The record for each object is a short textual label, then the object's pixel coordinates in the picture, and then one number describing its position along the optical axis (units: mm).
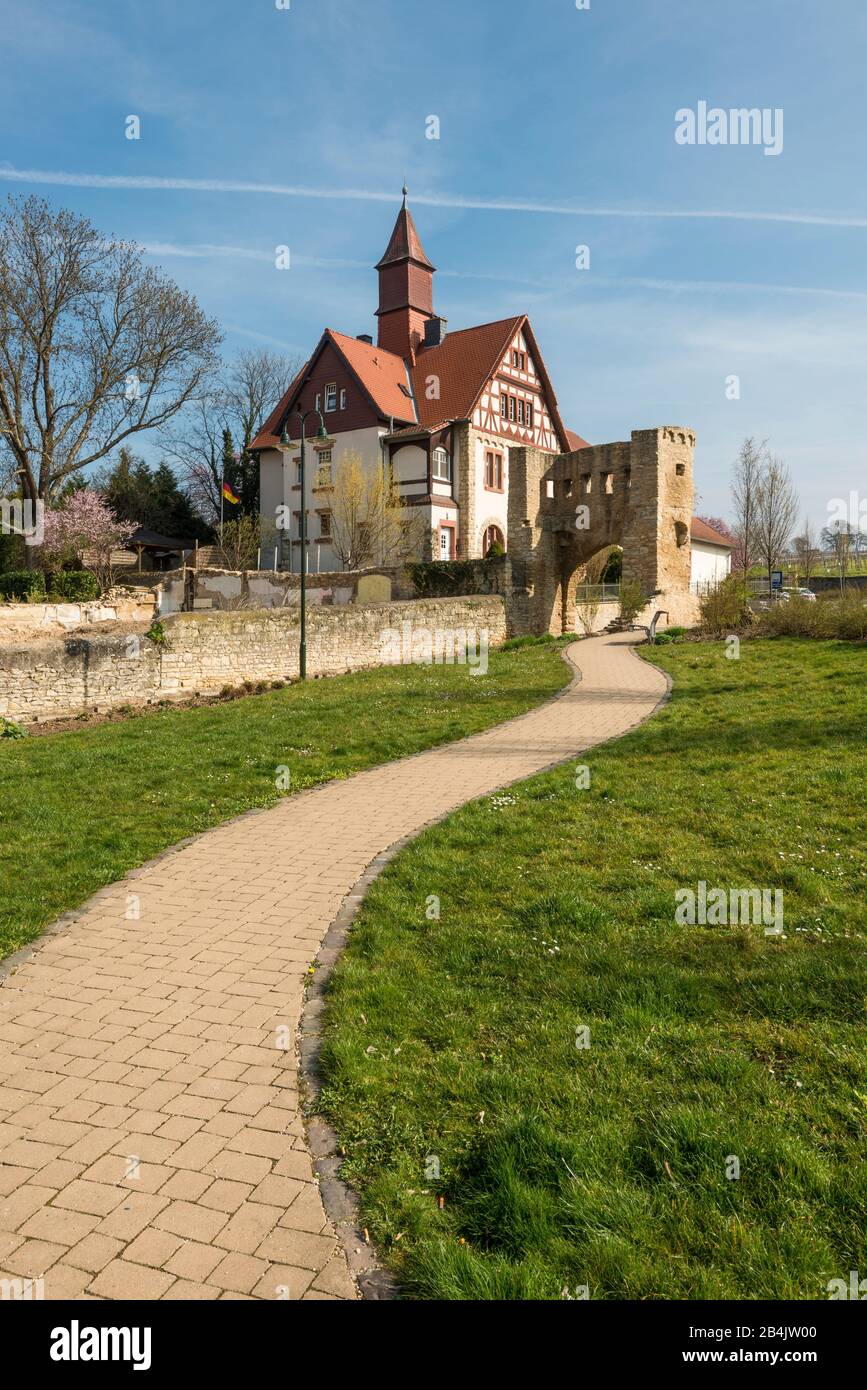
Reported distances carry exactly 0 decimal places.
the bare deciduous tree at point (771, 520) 46594
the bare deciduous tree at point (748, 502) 45906
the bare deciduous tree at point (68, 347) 32594
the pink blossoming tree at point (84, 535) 36469
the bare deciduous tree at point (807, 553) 61188
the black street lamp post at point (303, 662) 20412
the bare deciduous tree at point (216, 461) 52875
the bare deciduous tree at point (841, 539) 53581
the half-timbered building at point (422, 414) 41094
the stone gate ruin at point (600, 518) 28828
